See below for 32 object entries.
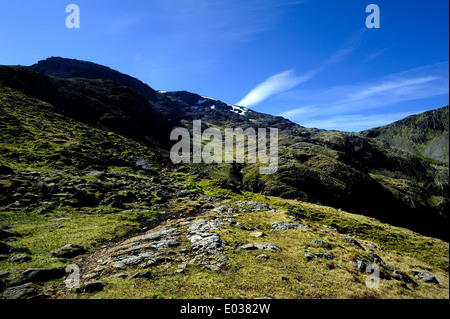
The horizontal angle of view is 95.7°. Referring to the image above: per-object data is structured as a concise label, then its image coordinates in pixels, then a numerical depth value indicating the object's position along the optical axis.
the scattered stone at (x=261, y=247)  20.61
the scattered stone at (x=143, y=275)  14.44
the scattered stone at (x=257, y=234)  24.82
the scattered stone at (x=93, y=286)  12.73
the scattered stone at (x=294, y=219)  32.92
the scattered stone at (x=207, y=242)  19.78
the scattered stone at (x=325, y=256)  20.23
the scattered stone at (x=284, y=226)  28.77
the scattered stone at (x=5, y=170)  33.56
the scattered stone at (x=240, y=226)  27.50
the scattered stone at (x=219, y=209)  36.02
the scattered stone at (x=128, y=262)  16.08
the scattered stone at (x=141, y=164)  63.16
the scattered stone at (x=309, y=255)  19.78
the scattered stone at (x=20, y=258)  15.39
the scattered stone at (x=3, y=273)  13.14
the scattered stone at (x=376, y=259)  21.61
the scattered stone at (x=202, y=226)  24.67
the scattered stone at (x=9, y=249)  16.55
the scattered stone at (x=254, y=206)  40.55
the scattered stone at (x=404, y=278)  18.92
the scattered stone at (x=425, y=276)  19.88
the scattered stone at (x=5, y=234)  19.44
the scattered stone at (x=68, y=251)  17.65
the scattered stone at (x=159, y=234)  21.94
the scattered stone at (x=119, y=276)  14.41
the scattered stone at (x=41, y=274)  13.53
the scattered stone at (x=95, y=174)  42.91
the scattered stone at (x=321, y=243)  22.95
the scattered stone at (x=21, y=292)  11.57
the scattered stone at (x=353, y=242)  26.21
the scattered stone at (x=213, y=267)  15.95
